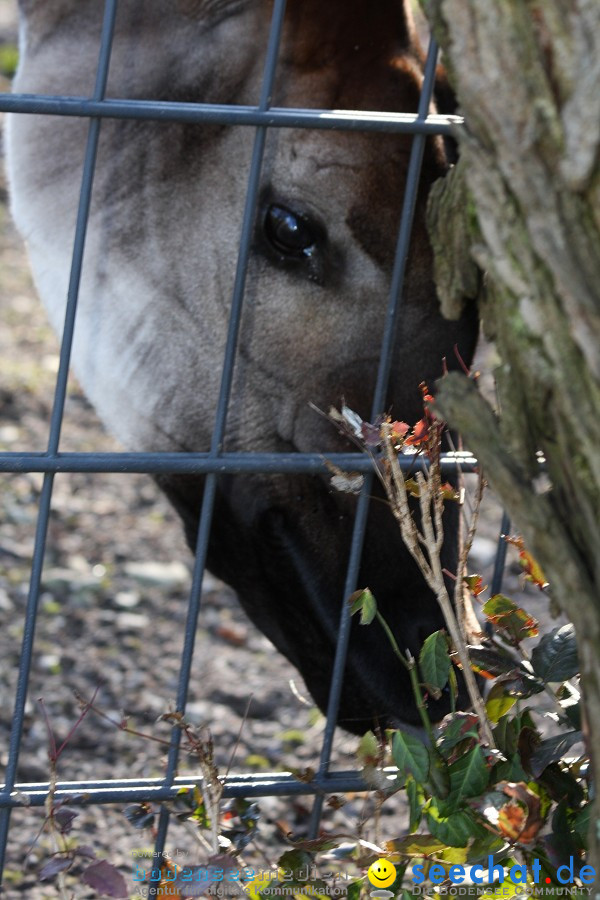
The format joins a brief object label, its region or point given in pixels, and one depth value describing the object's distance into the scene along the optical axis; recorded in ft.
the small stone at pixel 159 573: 9.32
